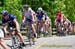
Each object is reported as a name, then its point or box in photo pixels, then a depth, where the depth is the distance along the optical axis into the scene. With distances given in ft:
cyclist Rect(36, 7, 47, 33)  79.53
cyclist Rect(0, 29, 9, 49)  40.11
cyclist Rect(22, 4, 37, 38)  59.31
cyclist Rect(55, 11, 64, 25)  89.05
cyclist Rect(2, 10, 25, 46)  50.01
